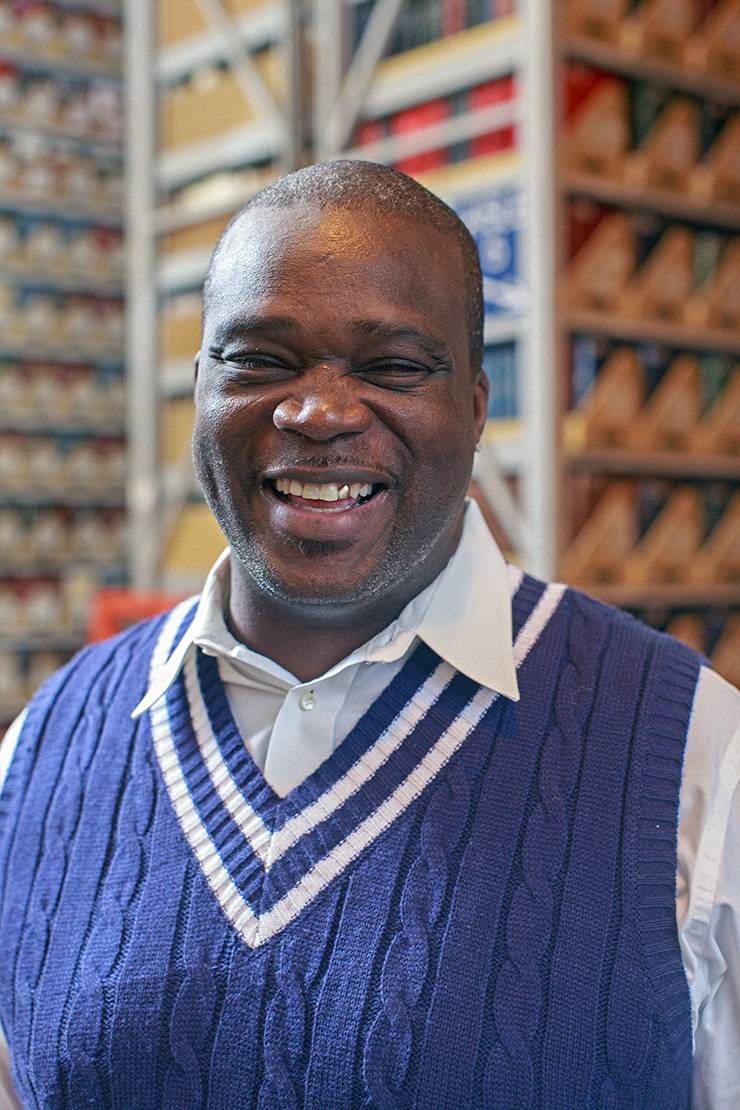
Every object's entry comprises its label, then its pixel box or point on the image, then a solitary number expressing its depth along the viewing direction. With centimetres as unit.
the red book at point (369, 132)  350
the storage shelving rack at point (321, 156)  305
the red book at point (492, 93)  313
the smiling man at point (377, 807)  103
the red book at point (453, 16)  324
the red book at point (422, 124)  330
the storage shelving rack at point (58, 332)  540
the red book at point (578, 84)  309
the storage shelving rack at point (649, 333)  309
